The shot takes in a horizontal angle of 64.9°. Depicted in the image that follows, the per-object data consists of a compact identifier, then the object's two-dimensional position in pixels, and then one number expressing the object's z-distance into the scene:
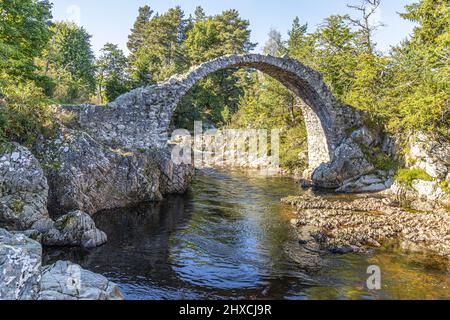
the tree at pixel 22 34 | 14.17
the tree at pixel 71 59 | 31.65
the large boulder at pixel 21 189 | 9.46
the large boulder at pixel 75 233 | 9.51
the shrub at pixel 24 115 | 11.78
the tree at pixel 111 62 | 38.44
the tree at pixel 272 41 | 63.18
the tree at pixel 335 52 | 27.00
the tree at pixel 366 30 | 26.30
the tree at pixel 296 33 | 40.76
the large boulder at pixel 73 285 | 5.48
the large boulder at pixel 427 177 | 15.59
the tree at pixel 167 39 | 48.81
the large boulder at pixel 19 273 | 5.03
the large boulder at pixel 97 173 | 12.05
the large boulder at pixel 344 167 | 20.50
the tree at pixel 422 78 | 14.79
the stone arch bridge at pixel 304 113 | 15.88
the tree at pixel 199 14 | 60.83
